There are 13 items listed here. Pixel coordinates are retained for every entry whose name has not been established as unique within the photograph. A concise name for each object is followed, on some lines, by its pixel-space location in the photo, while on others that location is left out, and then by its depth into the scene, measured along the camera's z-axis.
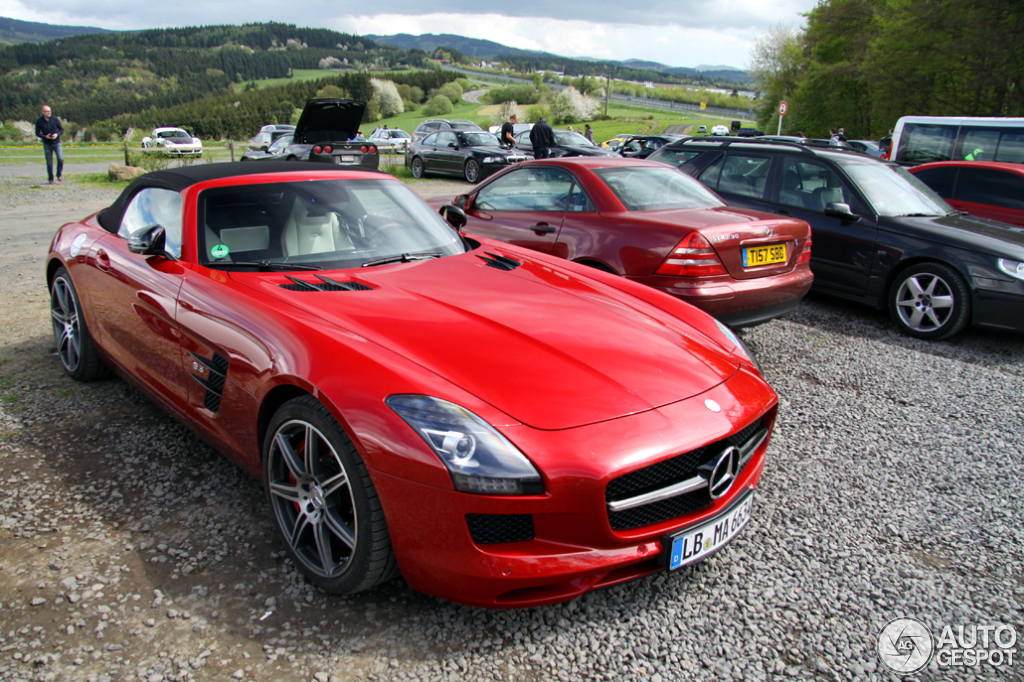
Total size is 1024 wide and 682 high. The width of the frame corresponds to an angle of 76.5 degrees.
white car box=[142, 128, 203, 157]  29.36
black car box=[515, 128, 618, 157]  19.08
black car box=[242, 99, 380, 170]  12.57
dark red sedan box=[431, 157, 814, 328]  4.47
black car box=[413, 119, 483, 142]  21.09
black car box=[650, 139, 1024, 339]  5.42
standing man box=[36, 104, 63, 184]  15.99
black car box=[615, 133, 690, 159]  21.44
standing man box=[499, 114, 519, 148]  19.23
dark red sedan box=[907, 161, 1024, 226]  7.63
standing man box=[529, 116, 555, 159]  17.34
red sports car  1.89
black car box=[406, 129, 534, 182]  17.38
